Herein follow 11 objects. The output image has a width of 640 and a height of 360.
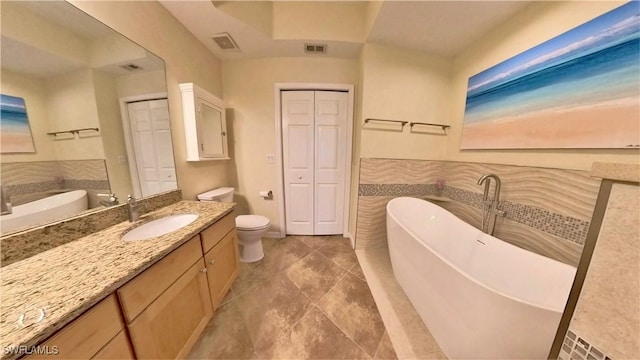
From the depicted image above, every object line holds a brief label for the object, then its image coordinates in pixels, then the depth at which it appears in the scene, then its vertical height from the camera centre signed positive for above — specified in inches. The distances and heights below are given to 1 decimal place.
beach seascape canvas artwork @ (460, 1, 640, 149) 35.8 +16.2
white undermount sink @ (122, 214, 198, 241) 43.1 -20.1
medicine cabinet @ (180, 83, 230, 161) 62.7 +10.3
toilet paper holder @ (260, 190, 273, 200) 91.7 -21.9
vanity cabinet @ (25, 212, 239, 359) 22.8 -26.9
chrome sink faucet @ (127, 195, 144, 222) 44.3 -14.9
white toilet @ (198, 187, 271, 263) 71.5 -31.0
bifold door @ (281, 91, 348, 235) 85.9 -3.5
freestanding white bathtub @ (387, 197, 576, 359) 29.7 -29.3
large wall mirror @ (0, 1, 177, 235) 30.0 +8.7
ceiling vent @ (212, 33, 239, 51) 68.1 +42.8
